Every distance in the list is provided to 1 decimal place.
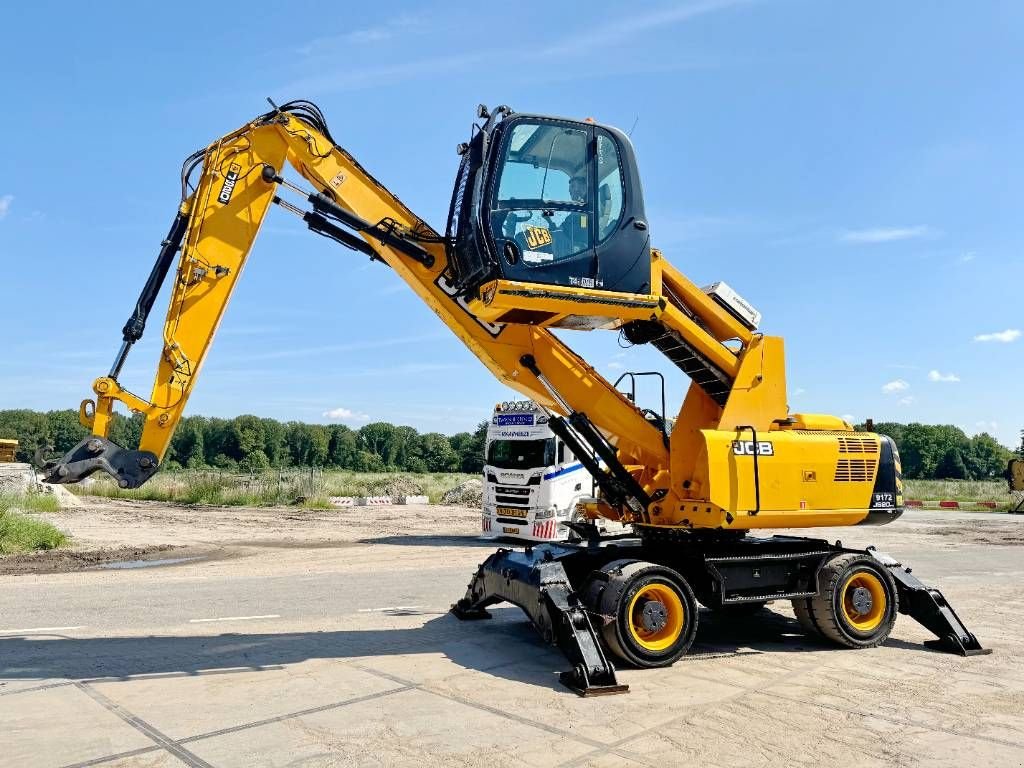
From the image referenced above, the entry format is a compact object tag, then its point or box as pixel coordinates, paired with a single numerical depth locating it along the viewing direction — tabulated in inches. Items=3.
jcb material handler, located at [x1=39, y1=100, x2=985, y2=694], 277.7
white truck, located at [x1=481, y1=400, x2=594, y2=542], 759.1
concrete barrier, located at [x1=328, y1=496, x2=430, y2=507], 1371.8
